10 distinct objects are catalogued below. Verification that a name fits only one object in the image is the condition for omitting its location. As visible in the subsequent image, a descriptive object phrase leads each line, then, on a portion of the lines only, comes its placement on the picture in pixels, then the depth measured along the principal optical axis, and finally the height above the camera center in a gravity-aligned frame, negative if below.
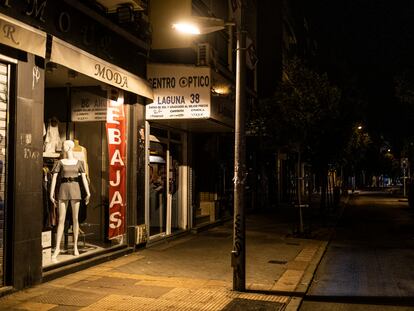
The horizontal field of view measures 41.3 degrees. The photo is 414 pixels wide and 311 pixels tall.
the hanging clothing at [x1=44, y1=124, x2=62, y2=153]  10.45 +0.79
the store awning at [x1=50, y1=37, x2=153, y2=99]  8.75 +2.05
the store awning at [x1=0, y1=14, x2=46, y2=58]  7.37 +2.04
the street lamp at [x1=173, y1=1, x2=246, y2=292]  8.28 +0.65
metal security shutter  7.75 +0.48
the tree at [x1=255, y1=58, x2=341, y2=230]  15.94 +2.13
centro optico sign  12.62 +2.07
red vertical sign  11.16 +0.33
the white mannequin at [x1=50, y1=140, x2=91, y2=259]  9.81 -0.42
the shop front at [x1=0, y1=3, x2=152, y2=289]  7.84 +0.50
